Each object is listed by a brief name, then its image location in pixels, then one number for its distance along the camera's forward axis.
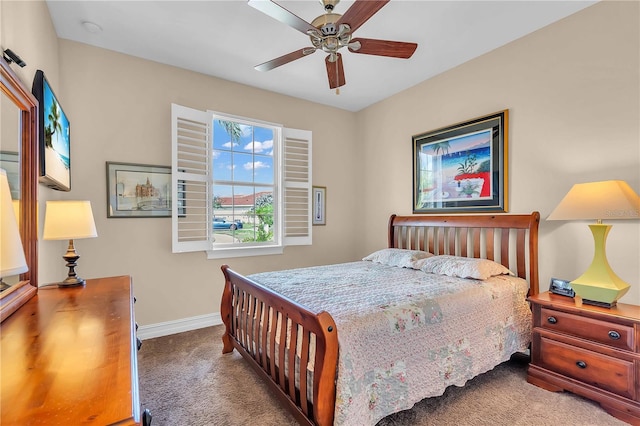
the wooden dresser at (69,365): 0.61
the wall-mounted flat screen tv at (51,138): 1.79
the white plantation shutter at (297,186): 3.99
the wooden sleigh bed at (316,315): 1.47
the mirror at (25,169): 1.28
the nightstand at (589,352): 1.85
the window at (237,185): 3.26
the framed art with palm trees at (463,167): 2.94
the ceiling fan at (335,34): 1.71
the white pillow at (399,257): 3.09
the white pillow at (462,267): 2.51
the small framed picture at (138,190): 2.99
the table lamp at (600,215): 1.92
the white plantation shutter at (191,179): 3.12
